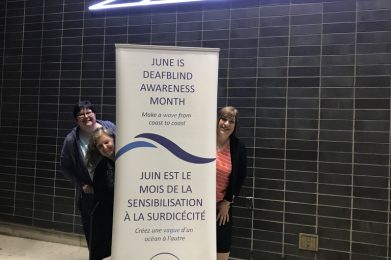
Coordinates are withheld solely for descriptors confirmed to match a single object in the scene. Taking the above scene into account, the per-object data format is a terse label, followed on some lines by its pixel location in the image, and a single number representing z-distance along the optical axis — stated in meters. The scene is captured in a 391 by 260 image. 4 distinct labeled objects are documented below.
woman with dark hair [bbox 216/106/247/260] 2.45
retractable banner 2.08
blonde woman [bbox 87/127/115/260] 2.22
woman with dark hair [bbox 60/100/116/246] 2.65
